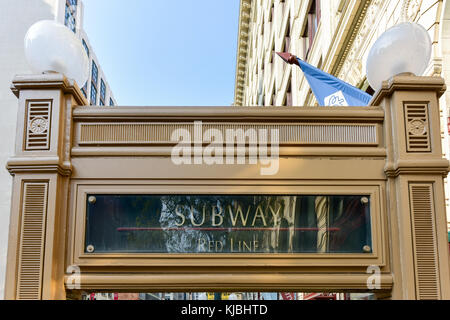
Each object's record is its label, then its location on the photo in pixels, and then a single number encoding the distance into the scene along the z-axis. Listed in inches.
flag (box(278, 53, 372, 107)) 324.2
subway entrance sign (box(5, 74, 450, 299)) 113.1
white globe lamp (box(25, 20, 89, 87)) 123.6
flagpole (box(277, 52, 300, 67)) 410.7
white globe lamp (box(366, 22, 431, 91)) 123.3
